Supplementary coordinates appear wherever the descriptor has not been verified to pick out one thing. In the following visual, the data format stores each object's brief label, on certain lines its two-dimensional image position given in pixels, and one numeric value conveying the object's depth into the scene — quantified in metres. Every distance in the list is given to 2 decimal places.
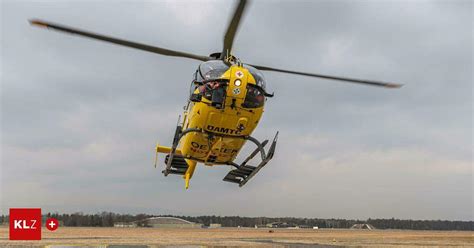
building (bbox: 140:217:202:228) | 179.40
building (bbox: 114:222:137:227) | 171.50
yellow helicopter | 14.64
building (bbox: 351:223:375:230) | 181.89
